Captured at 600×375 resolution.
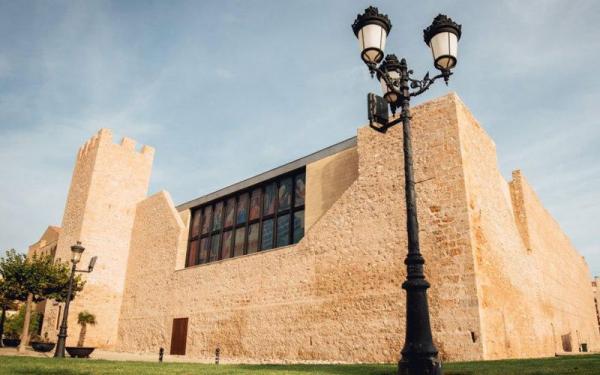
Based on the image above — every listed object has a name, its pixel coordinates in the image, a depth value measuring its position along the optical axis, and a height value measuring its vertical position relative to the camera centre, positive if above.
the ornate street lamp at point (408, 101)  4.62 +3.12
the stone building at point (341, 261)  11.73 +2.43
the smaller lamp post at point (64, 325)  12.68 +0.01
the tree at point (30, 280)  18.86 +1.83
